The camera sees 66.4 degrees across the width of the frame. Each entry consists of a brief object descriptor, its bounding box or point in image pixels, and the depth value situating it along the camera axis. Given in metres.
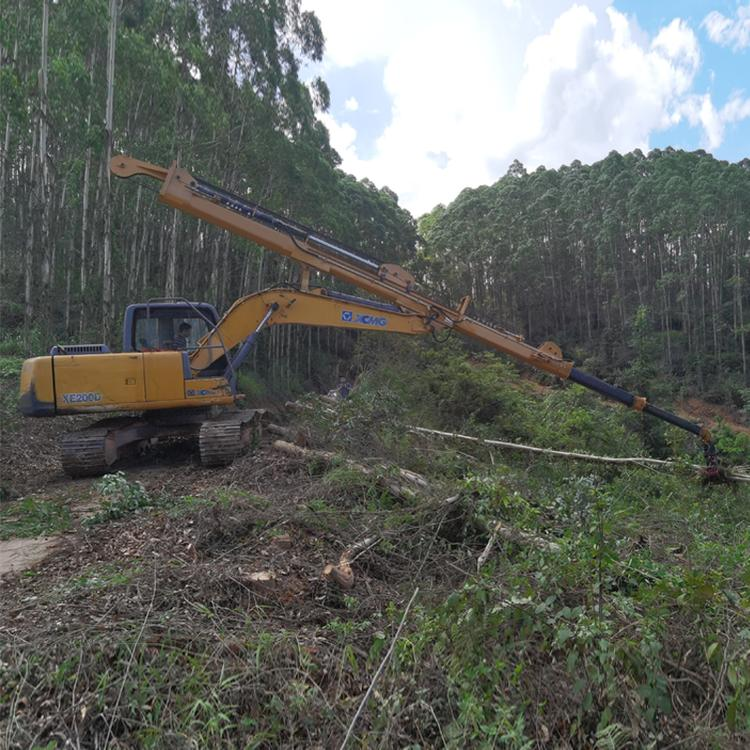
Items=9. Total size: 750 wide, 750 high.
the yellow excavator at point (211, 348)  7.18
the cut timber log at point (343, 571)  3.56
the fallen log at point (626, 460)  7.79
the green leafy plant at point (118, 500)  5.16
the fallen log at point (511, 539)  3.81
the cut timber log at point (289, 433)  7.68
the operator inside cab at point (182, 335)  8.67
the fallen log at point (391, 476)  5.25
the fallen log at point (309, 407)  9.86
